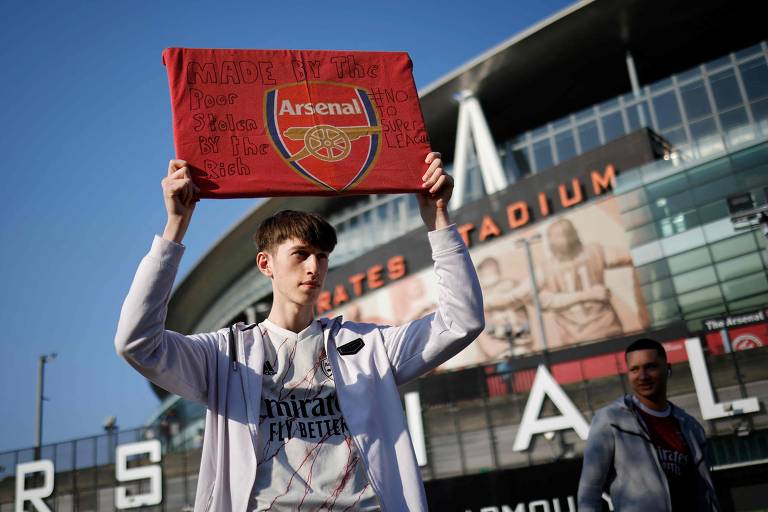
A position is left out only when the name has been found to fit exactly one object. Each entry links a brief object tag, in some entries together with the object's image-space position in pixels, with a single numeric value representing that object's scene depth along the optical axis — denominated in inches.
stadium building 509.0
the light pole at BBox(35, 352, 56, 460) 1459.2
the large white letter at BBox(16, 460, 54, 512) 637.9
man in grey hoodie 175.9
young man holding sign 98.1
